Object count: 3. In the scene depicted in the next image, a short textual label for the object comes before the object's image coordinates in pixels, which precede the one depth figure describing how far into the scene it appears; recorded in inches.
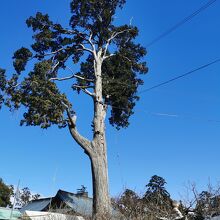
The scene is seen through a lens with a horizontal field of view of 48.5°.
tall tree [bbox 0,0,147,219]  351.1
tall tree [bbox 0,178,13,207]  1273.0
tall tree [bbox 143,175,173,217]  976.7
